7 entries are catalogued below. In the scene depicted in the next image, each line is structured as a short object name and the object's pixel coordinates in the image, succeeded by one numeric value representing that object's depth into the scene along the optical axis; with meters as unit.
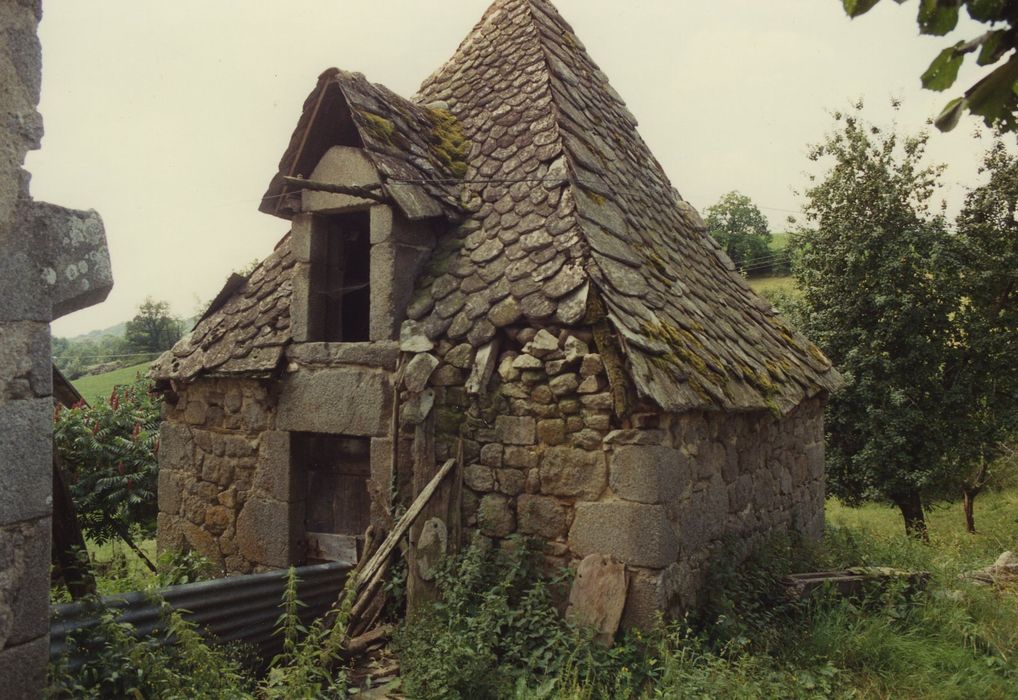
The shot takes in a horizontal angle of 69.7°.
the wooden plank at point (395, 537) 5.16
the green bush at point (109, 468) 8.90
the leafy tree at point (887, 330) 12.85
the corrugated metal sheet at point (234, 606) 3.84
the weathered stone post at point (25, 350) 2.71
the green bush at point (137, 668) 3.23
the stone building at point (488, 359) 4.98
